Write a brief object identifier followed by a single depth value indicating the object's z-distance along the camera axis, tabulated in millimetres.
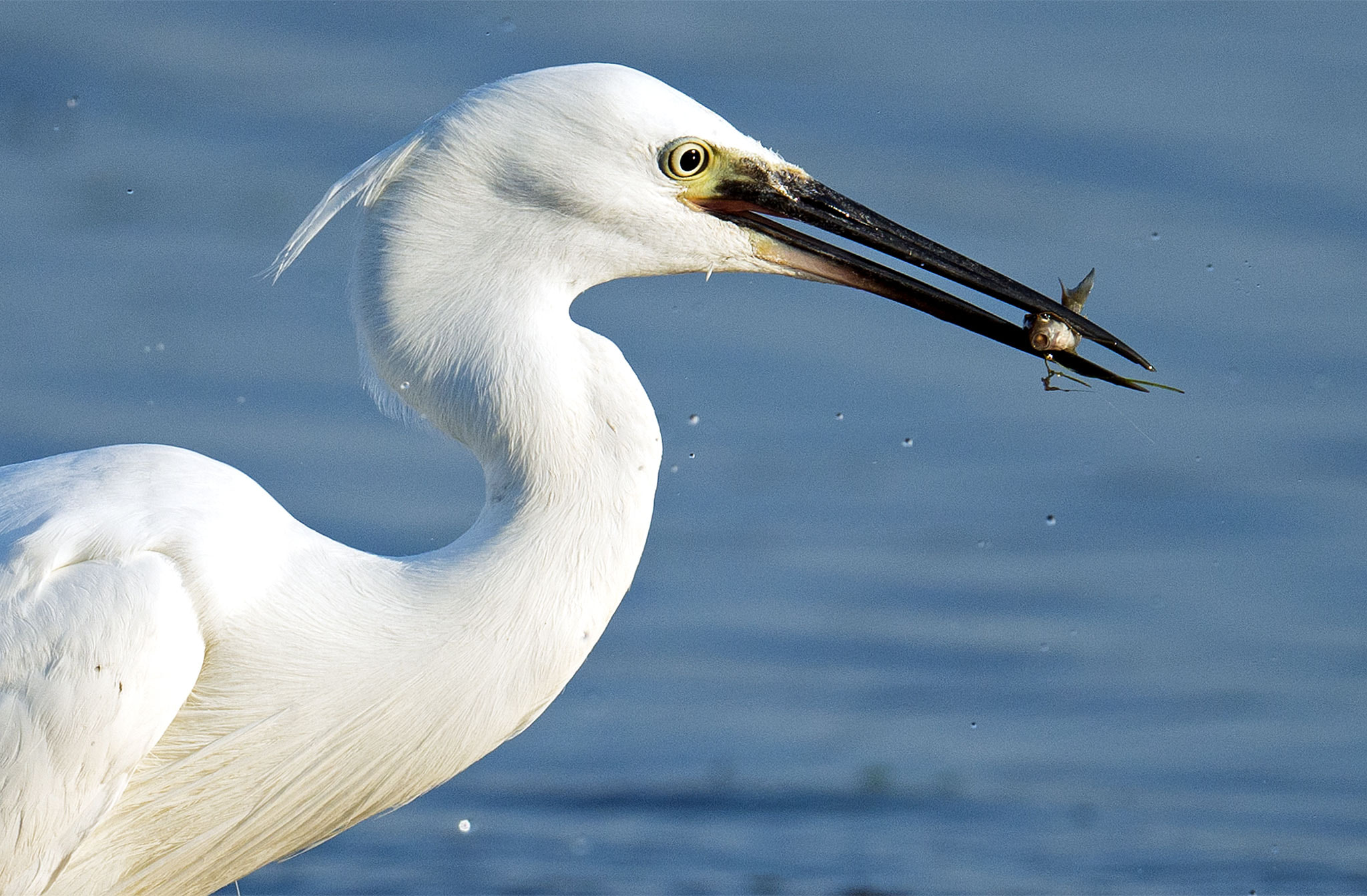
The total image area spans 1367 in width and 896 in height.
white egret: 7383
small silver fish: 8680
